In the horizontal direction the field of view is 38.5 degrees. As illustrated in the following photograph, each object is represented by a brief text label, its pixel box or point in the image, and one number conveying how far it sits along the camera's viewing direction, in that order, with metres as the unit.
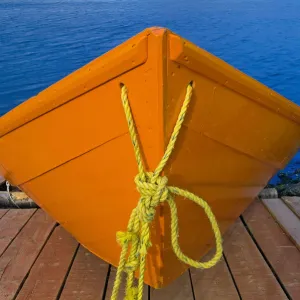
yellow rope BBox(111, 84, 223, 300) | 1.54
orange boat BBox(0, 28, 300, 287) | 1.46
